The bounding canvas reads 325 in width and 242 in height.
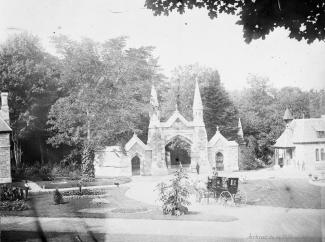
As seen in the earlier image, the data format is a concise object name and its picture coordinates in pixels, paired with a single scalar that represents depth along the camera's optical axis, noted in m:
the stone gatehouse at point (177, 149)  29.50
